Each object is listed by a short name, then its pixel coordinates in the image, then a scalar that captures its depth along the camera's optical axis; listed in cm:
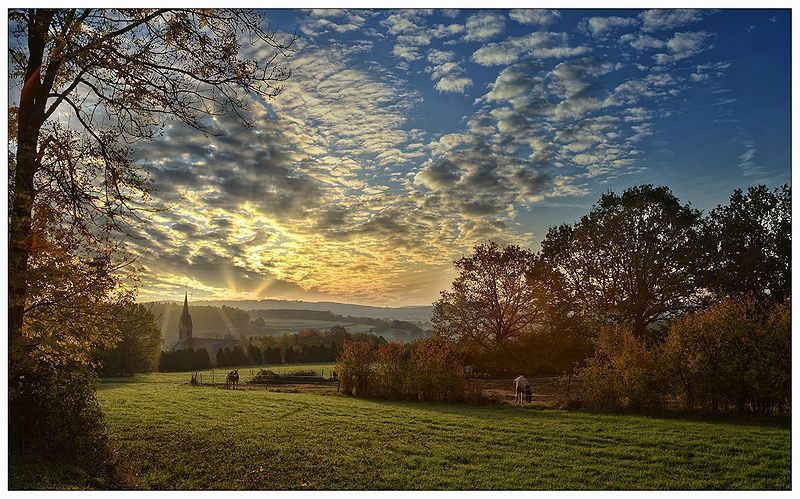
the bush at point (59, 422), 909
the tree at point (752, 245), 2552
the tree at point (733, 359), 1409
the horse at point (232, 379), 3308
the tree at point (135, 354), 4153
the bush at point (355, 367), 2492
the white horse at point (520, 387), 2095
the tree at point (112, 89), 898
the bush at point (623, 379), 1659
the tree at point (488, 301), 3156
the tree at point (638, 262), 2648
